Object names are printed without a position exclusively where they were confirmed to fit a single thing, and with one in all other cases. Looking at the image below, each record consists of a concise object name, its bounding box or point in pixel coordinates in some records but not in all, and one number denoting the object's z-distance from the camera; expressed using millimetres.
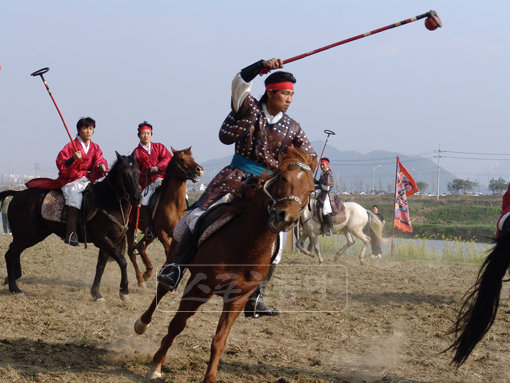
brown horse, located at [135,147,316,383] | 7607
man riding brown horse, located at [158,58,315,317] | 8953
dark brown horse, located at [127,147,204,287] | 17141
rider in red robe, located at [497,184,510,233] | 10245
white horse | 28484
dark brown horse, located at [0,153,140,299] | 15898
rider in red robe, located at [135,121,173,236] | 19172
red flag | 32406
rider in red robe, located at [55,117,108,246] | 16016
